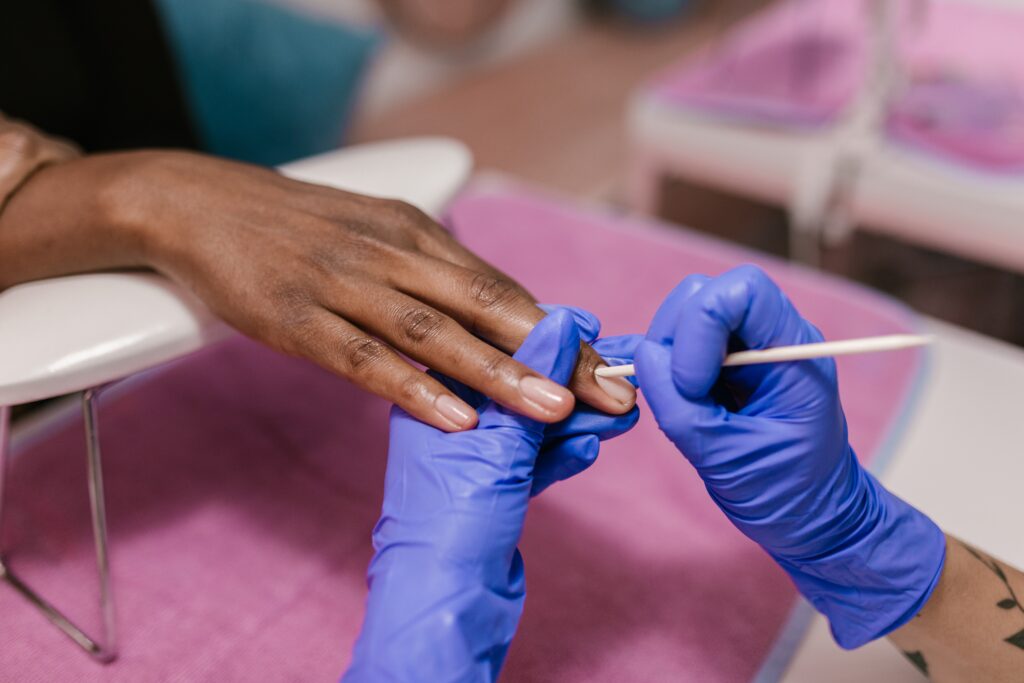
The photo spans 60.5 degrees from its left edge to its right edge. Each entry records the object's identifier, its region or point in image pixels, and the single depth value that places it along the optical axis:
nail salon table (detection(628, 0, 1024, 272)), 1.52
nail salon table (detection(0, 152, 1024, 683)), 0.84
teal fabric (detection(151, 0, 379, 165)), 1.86
